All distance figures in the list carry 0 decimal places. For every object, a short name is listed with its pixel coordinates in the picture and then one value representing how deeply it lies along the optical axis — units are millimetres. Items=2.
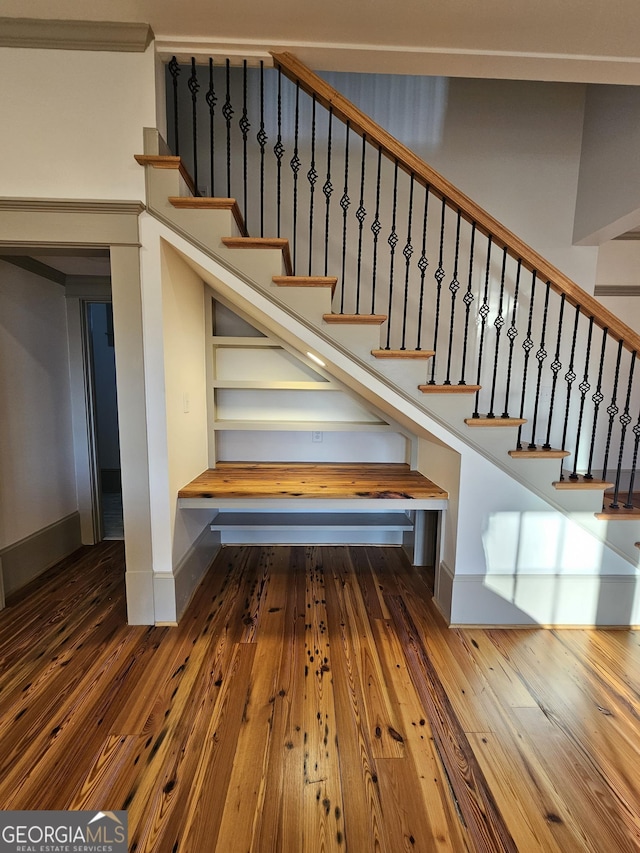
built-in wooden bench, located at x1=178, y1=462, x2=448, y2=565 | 2180
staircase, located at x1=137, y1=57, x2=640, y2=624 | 1955
